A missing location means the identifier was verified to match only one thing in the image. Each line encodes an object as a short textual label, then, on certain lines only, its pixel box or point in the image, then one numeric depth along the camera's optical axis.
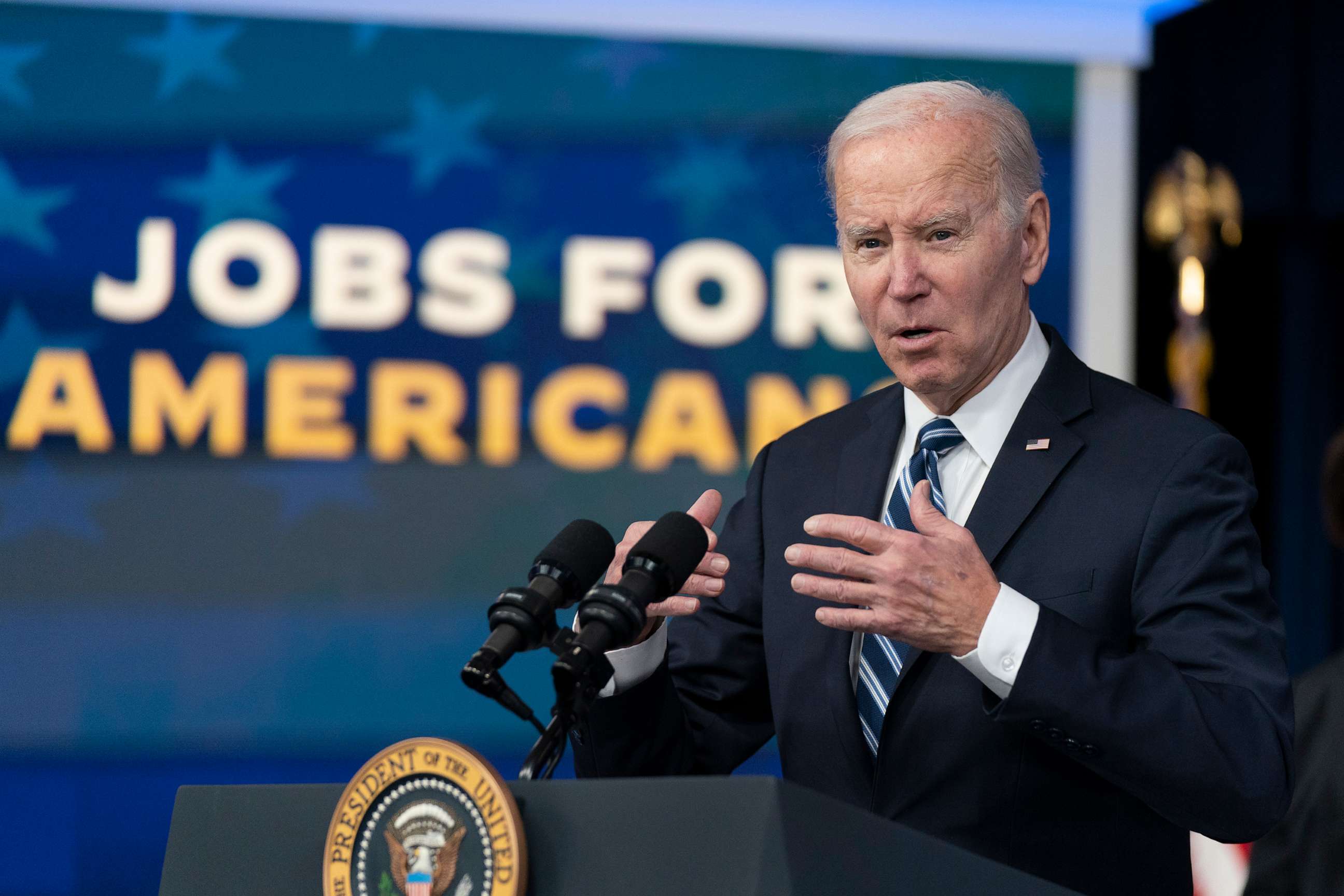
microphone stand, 8.21
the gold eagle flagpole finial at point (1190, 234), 12.55
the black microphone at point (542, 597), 8.21
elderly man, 8.30
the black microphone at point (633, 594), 8.22
